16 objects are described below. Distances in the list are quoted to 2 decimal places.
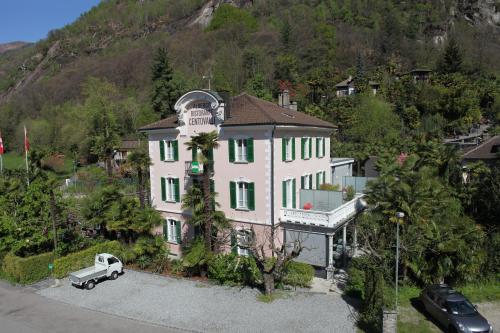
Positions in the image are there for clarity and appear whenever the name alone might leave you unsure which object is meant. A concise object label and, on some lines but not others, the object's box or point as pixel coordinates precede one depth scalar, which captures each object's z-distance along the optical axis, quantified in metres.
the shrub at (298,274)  19.59
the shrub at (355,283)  17.92
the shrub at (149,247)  23.53
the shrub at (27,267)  22.08
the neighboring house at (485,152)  33.91
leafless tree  18.03
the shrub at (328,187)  27.52
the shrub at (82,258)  22.34
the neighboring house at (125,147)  62.38
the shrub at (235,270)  19.98
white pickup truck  20.70
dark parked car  13.74
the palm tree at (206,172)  20.36
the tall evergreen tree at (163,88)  60.91
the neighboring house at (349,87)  66.50
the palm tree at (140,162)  26.03
